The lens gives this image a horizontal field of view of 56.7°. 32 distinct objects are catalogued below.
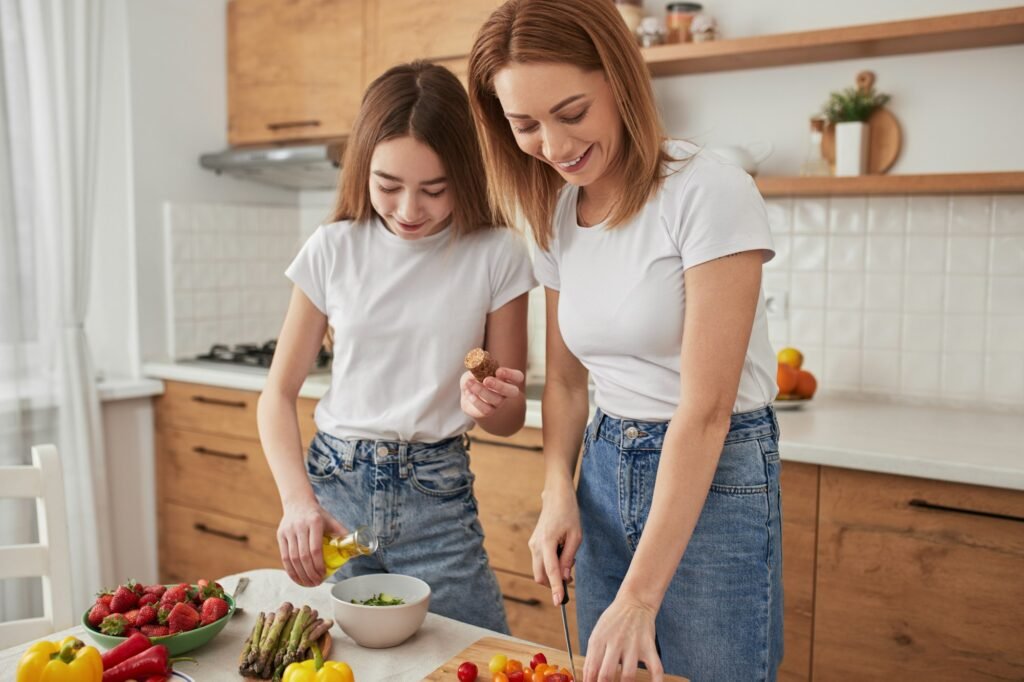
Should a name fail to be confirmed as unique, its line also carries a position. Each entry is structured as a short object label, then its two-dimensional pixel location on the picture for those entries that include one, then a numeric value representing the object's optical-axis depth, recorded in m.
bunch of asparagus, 1.08
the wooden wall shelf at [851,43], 2.09
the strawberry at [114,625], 1.14
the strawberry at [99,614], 1.17
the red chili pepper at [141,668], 1.03
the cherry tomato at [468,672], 1.02
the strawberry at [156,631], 1.13
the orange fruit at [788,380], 2.32
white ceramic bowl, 1.14
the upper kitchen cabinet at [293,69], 3.04
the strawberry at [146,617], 1.15
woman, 1.06
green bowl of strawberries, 1.13
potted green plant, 2.33
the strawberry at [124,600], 1.18
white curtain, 2.67
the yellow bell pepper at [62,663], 0.98
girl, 1.36
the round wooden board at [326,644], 1.14
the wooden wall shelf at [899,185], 2.09
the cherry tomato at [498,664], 1.03
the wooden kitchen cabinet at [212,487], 2.92
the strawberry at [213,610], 1.16
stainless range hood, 2.94
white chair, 1.53
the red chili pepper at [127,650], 1.06
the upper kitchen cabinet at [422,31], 2.74
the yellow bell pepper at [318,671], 0.98
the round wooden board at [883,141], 2.37
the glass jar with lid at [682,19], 2.49
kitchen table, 1.11
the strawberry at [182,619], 1.13
